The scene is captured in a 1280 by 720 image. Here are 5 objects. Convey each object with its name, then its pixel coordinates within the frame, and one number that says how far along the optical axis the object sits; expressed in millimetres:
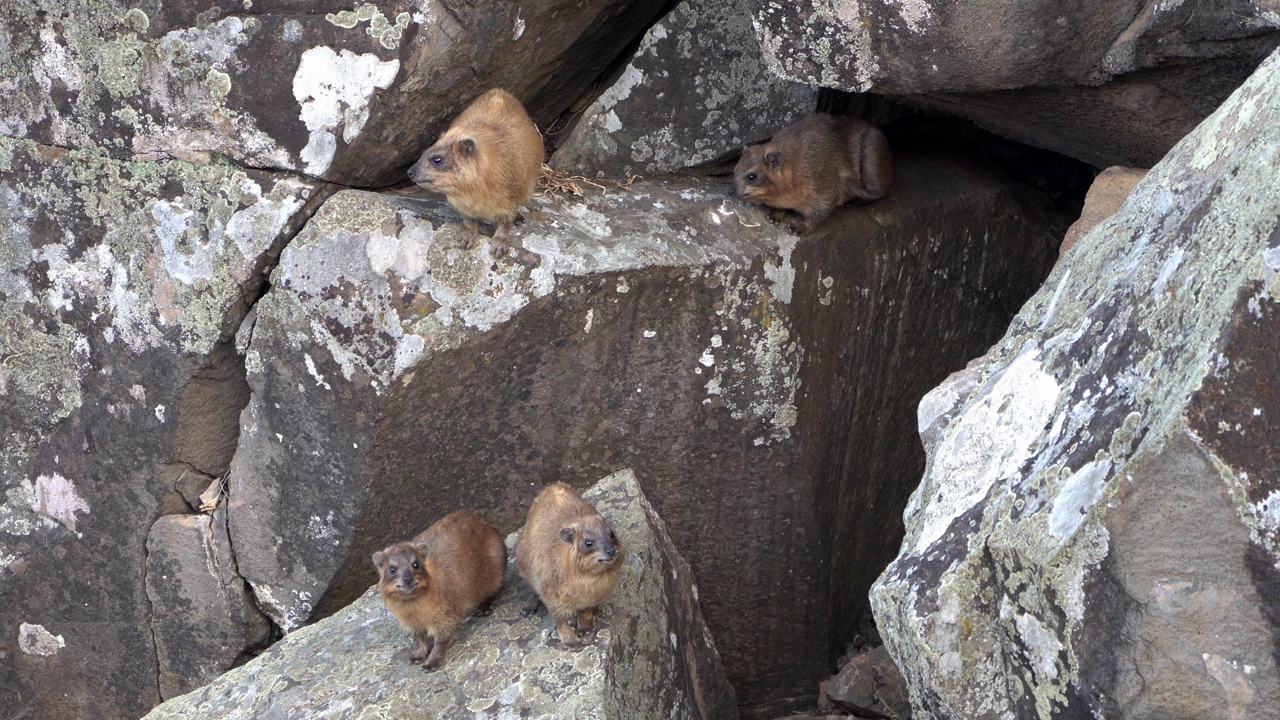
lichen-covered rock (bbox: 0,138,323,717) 5516
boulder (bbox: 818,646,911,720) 6000
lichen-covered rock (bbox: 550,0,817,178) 6027
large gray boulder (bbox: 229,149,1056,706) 5340
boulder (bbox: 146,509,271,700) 5992
